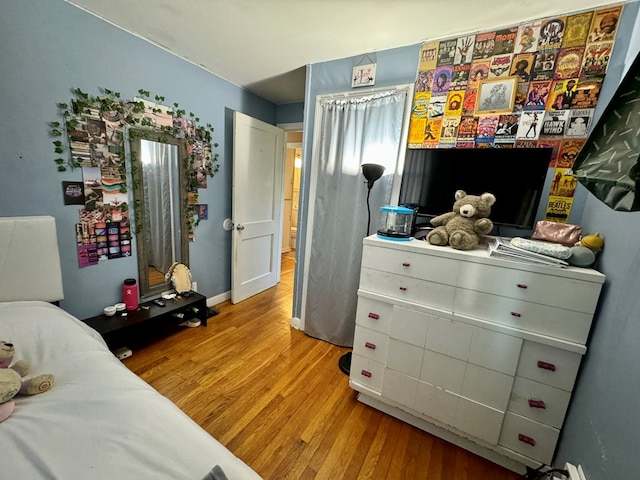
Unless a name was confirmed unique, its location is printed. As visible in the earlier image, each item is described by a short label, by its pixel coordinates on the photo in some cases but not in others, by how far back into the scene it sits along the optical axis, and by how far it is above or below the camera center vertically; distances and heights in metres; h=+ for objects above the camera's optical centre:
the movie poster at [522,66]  1.50 +0.84
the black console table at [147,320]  1.88 -1.13
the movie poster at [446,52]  1.67 +0.99
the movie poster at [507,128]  1.54 +0.48
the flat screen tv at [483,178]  1.41 +0.16
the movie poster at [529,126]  1.49 +0.49
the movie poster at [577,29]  1.38 +0.99
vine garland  1.69 +0.37
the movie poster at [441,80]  1.70 +0.81
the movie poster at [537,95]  1.47 +0.66
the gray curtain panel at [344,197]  1.93 -0.02
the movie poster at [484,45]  1.58 +0.99
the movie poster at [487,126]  1.58 +0.49
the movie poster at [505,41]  1.53 +1.00
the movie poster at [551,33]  1.43 +1.00
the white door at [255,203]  2.71 -0.18
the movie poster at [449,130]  1.69 +0.48
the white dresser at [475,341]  1.17 -0.71
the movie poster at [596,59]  1.34 +0.82
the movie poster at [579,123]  1.39 +0.49
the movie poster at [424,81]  1.75 +0.82
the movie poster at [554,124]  1.44 +0.49
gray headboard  1.45 -0.54
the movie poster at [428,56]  1.73 +0.98
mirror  2.10 -0.22
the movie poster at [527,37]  1.48 +1.00
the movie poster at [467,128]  1.64 +0.49
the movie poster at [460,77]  1.65 +0.81
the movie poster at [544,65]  1.45 +0.83
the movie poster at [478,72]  1.60 +0.83
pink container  2.07 -0.94
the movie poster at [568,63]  1.40 +0.82
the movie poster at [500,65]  1.55 +0.86
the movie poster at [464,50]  1.63 +0.98
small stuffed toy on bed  0.84 -0.75
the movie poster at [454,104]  1.67 +0.65
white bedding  0.68 -0.77
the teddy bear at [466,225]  1.37 -0.11
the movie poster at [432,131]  1.75 +0.48
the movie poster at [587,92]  1.37 +0.65
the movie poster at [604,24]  1.32 +0.99
